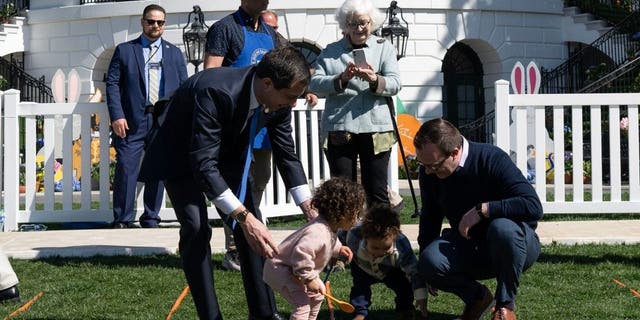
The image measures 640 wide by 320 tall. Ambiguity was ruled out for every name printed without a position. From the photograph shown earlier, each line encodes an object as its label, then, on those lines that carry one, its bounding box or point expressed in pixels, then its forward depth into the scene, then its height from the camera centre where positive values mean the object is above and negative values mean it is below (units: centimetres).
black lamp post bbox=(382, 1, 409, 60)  1950 +217
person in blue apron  694 +69
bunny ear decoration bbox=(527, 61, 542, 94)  1678 +114
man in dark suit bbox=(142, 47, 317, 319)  473 +2
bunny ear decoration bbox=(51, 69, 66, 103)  1563 +106
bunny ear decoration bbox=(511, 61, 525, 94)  1634 +110
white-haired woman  678 +37
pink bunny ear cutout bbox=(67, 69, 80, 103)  1650 +113
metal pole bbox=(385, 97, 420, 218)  699 +28
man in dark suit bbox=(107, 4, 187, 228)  943 +58
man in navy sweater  526 -29
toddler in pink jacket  485 -39
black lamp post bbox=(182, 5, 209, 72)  2050 +220
